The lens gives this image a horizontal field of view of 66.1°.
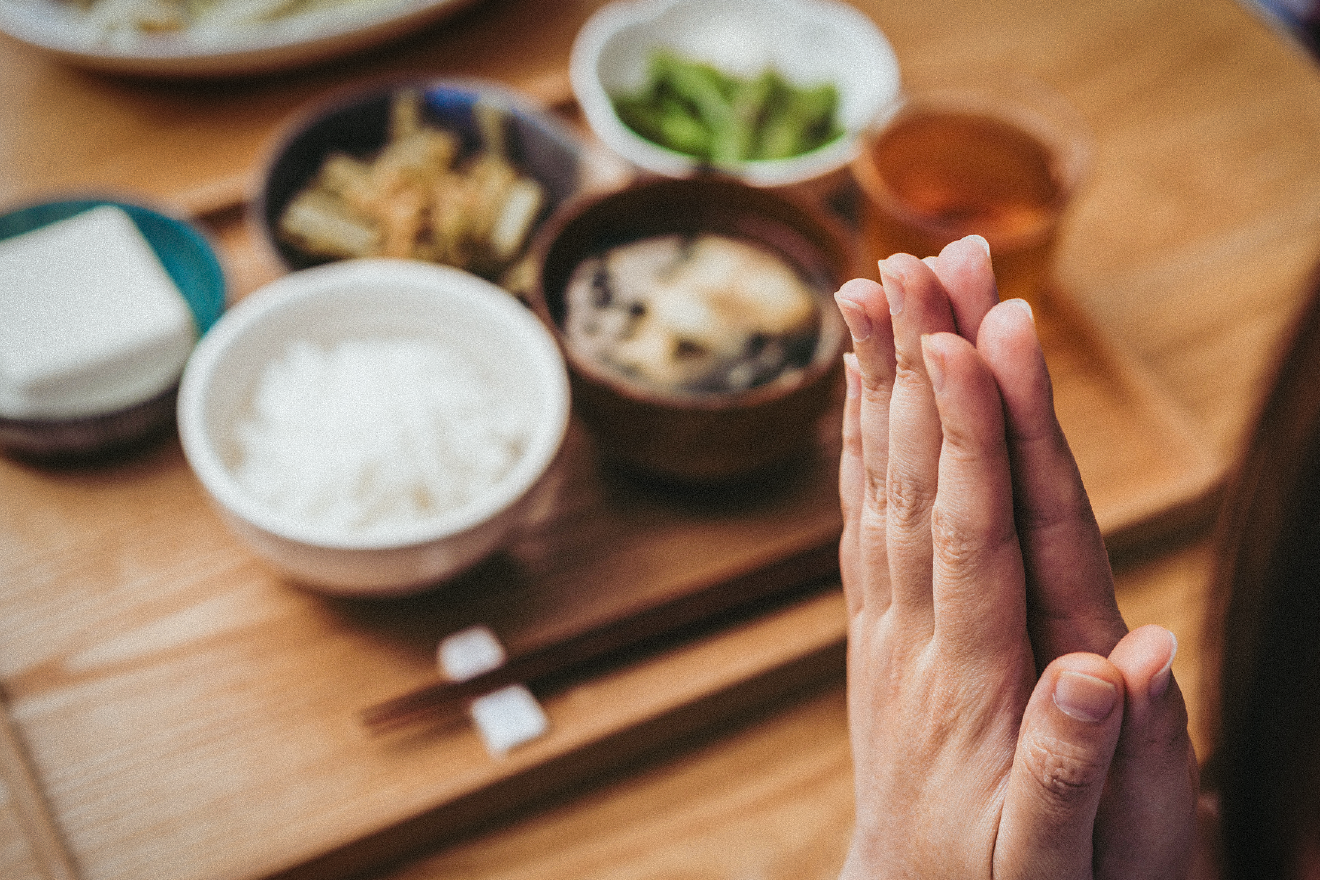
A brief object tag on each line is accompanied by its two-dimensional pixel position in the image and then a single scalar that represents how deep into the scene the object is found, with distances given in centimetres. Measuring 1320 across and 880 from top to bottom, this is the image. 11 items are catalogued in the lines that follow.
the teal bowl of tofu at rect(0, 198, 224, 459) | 80
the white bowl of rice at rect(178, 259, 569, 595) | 69
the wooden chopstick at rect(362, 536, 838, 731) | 71
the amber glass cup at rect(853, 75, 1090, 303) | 92
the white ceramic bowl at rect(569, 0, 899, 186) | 109
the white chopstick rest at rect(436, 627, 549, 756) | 71
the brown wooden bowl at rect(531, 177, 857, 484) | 75
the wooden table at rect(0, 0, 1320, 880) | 71
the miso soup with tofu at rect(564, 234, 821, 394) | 81
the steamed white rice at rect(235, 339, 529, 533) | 75
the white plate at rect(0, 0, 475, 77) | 111
